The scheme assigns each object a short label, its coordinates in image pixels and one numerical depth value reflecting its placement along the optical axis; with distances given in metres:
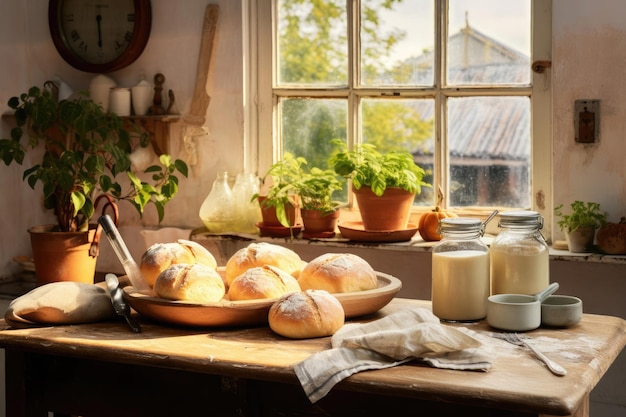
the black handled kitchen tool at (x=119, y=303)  2.06
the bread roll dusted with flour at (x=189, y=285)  2.01
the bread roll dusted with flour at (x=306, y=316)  1.92
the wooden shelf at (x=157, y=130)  3.55
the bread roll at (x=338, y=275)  2.09
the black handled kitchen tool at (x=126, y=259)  2.20
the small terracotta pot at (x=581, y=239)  2.88
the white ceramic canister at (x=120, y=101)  3.52
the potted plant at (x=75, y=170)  3.19
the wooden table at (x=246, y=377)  1.61
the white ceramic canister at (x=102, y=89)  3.57
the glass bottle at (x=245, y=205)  3.42
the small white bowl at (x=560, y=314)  1.99
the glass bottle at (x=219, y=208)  3.40
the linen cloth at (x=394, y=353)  1.70
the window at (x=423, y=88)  3.14
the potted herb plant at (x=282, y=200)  3.23
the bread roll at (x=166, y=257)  2.20
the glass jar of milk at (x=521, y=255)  2.02
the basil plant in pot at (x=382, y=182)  3.09
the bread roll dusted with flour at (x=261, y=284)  2.04
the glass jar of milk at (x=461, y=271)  2.01
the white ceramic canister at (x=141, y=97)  3.52
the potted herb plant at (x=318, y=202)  3.22
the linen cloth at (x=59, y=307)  2.09
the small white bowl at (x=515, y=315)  1.94
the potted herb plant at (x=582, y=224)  2.88
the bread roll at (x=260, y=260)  2.19
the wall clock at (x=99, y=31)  3.53
